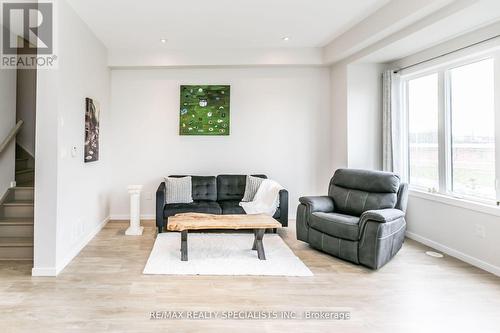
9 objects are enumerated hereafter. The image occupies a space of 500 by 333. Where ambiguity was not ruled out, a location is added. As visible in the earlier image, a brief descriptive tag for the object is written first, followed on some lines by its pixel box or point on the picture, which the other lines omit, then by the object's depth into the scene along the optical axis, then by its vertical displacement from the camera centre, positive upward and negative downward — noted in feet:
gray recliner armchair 10.44 -1.75
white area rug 10.21 -3.25
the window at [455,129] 11.09 +1.85
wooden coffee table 10.65 -1.85
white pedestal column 14.65 -1.91
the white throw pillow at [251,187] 15.70 -0.78
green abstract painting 17.15 +3.63
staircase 11.14 -1.94
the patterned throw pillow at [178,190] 15.30 -0.91
